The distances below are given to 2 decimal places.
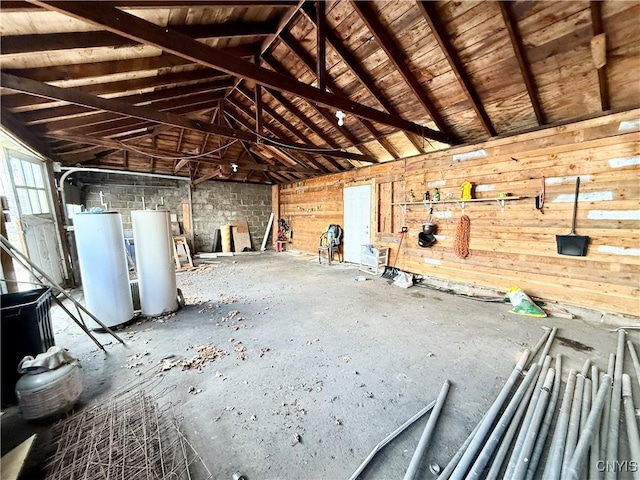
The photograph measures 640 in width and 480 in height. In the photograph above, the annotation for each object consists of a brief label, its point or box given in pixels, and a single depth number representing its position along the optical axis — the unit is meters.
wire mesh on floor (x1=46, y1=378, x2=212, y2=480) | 1.32
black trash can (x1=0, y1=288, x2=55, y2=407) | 1.84
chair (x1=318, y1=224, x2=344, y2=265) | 7.28
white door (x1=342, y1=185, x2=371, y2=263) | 6.62
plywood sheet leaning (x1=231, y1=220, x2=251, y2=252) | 9.52
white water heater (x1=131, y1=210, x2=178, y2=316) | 3.35
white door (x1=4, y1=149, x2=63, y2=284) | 3.61
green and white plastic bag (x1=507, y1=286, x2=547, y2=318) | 3.50
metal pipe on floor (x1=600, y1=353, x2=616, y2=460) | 1.41
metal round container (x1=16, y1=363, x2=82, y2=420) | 1.62
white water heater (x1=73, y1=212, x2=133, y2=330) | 2.93
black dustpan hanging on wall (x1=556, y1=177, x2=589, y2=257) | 3.36
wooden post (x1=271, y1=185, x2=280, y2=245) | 10.34
